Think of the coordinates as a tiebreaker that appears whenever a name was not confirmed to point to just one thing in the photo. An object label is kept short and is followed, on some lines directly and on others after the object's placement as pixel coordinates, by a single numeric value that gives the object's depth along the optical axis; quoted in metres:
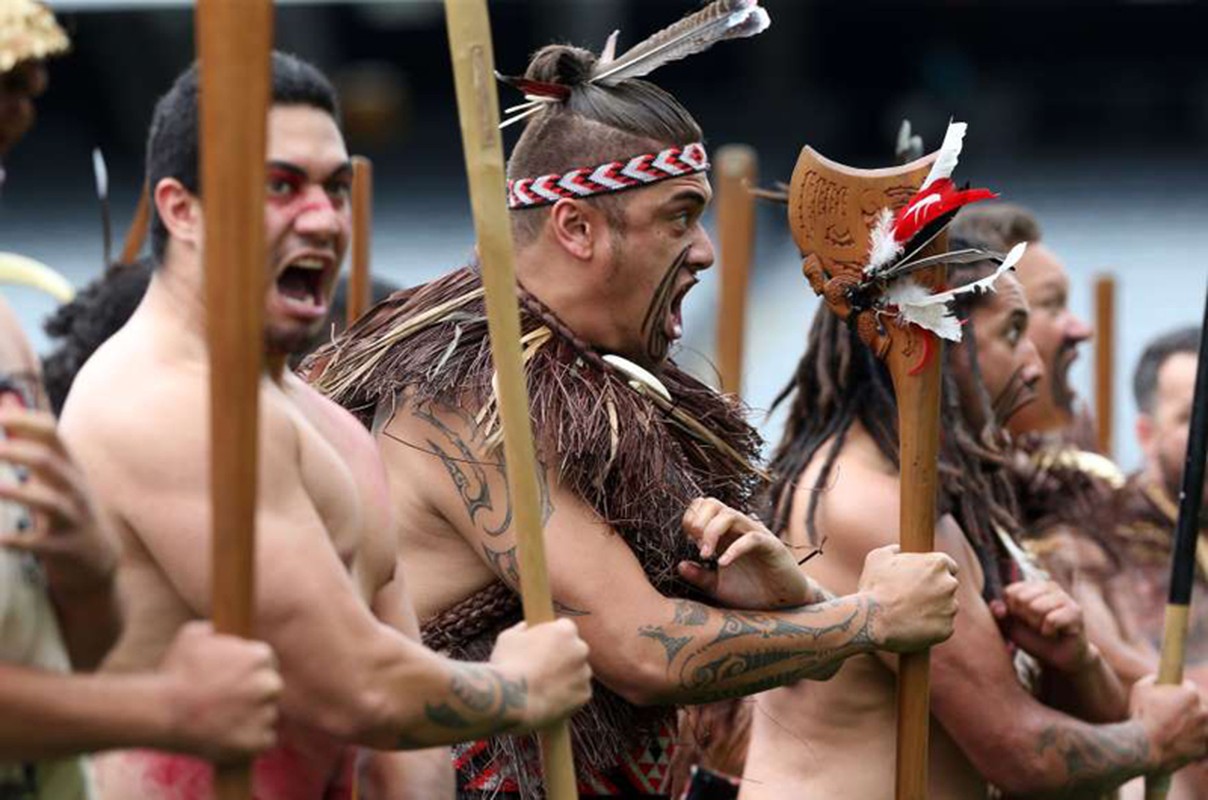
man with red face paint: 5.80
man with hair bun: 7.51
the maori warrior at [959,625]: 8.77
